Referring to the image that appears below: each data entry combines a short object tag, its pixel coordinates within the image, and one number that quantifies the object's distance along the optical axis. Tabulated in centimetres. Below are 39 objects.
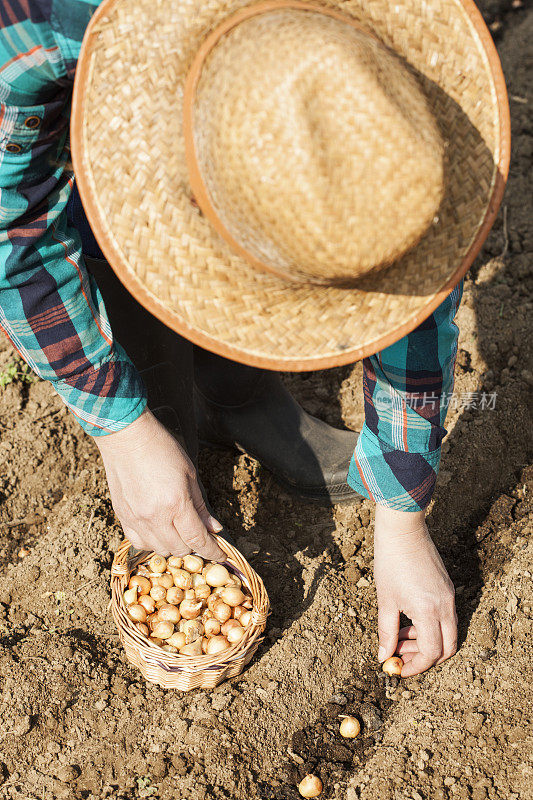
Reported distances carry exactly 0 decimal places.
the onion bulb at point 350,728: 191
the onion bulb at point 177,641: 195
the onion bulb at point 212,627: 196
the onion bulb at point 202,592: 204
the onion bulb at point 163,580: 205
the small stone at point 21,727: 192
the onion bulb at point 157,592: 203
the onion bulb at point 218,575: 202
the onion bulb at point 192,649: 192
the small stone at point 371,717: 195
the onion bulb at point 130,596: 201
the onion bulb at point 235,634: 192
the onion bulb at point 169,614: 201
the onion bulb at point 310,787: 181
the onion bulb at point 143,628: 196
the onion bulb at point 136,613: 198
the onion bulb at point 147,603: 201
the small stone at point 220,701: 199
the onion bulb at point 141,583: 203
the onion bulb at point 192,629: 196
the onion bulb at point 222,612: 199
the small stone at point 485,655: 198
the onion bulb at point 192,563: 207
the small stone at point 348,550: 238
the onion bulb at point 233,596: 199
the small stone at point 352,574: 229
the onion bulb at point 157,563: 207
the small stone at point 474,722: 186
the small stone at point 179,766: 187
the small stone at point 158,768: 187
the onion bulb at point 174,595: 204
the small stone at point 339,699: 201
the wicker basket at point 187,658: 183
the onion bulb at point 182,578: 207
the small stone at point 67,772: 186
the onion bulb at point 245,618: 198
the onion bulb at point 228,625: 195
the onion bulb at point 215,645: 190
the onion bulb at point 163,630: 196
